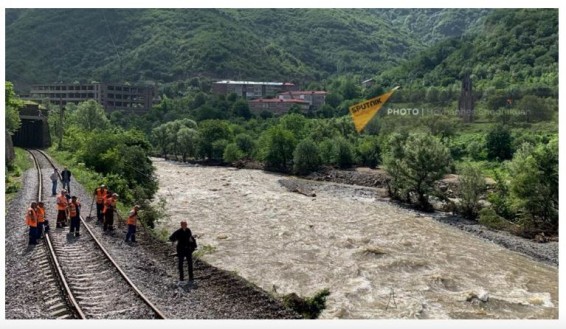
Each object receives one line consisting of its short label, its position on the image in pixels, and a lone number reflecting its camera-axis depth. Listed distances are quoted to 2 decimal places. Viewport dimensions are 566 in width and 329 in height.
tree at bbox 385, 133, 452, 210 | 42.03
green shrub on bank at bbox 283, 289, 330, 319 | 15.79
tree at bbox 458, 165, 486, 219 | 37.89
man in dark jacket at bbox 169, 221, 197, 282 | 16.09
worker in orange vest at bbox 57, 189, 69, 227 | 20.22
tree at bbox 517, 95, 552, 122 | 56.50
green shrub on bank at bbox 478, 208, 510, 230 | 33.93
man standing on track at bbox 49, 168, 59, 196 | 25.59
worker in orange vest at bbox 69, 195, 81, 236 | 19.25
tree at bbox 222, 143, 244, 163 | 73.94
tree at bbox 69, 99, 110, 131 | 67.69
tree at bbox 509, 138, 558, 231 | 30.81
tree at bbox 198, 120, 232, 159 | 76.25
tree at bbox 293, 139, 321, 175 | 66.44
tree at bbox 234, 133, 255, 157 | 77.38
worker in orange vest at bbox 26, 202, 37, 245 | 18.17
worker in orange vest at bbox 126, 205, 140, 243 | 19.42
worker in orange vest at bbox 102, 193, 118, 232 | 20.59
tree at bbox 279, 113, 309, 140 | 82.66
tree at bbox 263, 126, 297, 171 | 69.50
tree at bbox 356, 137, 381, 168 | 67.75
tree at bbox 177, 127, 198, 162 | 76.56
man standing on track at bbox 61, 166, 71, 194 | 25.36
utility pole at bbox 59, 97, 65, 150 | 51.53
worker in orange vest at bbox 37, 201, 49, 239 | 18.59
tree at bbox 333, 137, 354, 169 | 68.44
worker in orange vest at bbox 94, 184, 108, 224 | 21.53
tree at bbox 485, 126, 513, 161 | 58.16
